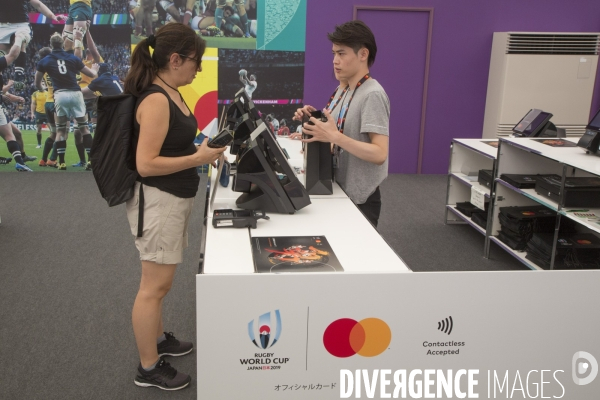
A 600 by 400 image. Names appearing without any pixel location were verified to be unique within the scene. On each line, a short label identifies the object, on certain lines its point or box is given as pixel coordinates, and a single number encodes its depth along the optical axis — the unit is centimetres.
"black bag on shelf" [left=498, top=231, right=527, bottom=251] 401
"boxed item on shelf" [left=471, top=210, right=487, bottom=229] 454
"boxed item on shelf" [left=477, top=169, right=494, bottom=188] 449
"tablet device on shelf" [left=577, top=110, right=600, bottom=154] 356
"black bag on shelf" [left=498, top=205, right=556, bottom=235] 397
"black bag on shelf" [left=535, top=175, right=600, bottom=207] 350
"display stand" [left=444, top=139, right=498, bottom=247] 486
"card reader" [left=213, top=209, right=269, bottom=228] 237
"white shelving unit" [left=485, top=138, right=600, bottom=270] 394
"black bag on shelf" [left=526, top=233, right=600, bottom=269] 365
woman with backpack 216
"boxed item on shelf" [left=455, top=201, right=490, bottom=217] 481
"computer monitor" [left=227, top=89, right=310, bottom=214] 250
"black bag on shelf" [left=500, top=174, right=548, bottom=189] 395
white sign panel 188
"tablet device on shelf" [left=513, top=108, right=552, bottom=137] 442
